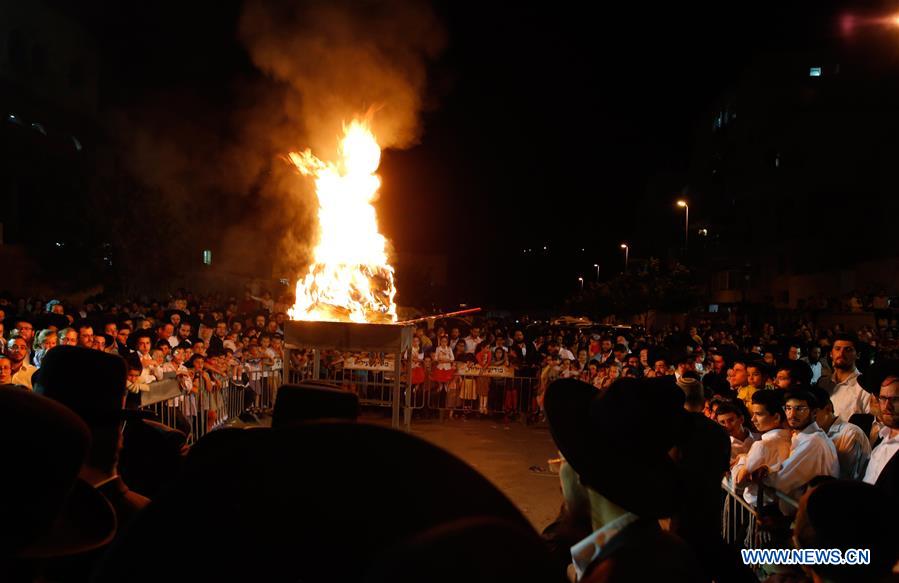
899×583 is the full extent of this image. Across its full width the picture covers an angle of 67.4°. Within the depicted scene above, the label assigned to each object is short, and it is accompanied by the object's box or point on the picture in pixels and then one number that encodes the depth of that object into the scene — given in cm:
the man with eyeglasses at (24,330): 852
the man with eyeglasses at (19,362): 694
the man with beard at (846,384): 698
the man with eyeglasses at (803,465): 452
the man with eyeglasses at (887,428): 456
